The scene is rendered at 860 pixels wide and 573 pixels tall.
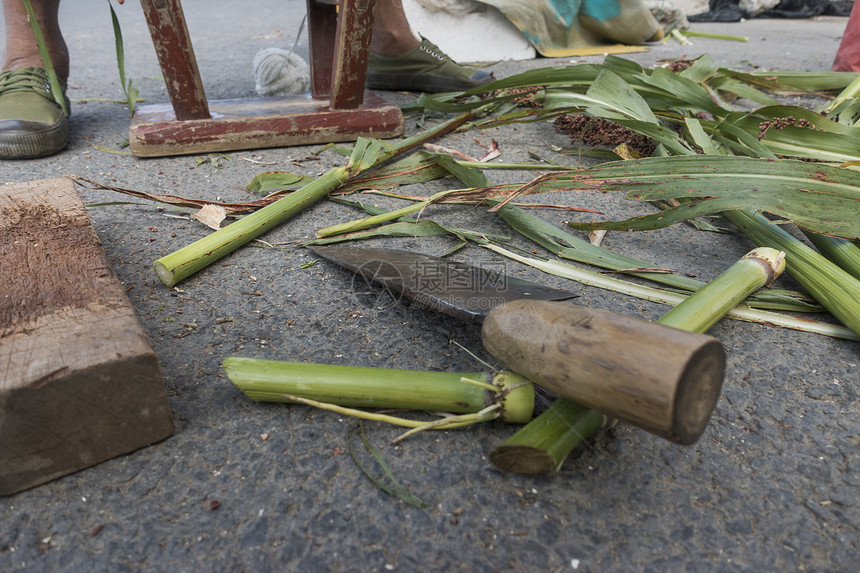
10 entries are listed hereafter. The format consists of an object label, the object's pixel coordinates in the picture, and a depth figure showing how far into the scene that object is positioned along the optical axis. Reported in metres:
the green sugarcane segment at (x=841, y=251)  0.63
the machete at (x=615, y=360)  0.35
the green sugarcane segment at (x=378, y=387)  0.47
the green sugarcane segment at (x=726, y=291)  0.53
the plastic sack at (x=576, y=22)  1.58
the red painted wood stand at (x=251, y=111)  0.88
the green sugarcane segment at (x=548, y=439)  0.41
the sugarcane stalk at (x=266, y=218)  0.65
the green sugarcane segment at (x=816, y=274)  0.59
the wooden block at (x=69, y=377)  0.42
